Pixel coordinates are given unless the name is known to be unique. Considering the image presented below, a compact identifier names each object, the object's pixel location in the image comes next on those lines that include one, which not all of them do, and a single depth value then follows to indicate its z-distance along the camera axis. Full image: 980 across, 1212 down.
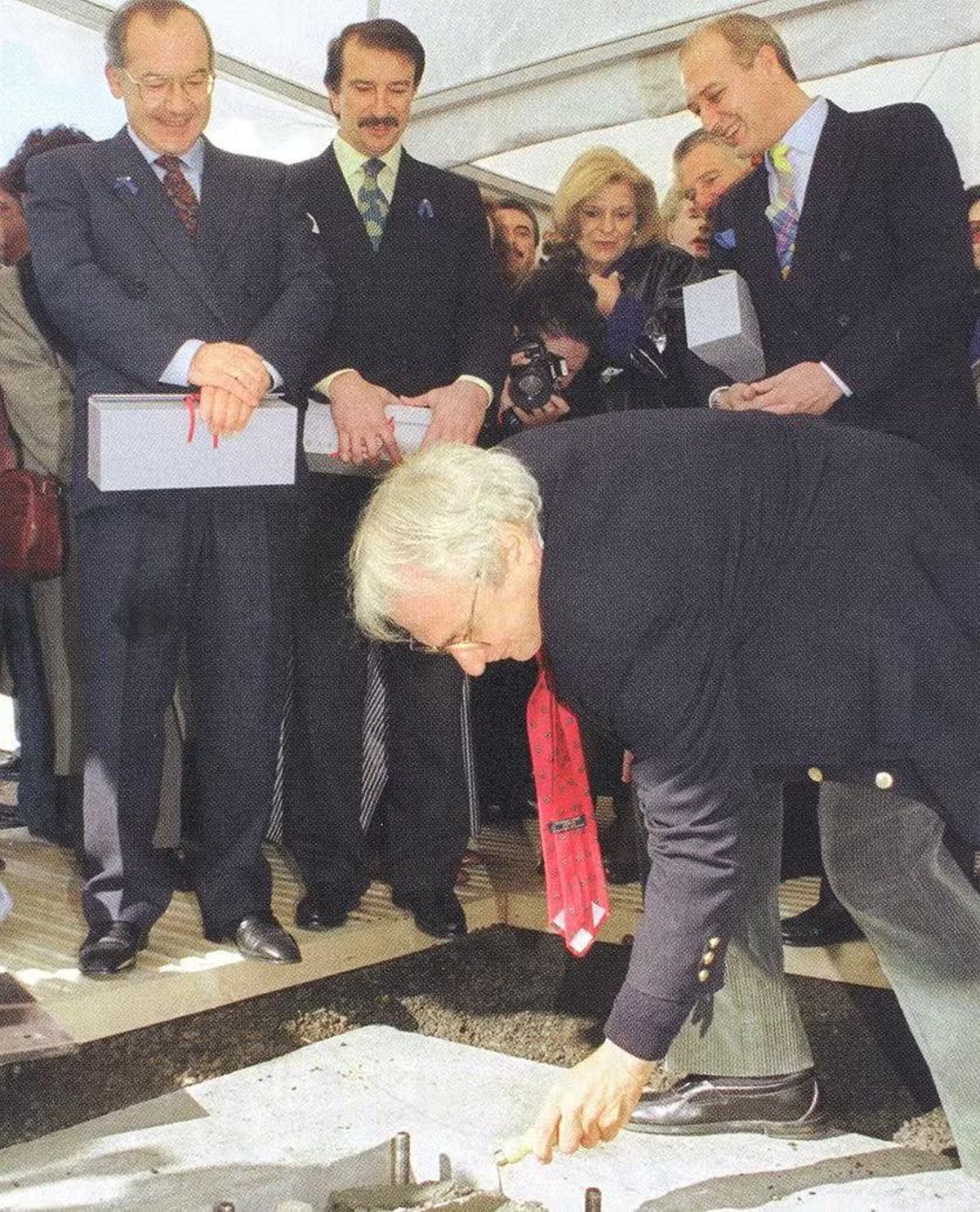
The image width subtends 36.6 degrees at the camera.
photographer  3.14
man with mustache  2.93
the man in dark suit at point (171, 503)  2.62
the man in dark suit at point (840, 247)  2.52
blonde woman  3.04
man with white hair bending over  1.67
